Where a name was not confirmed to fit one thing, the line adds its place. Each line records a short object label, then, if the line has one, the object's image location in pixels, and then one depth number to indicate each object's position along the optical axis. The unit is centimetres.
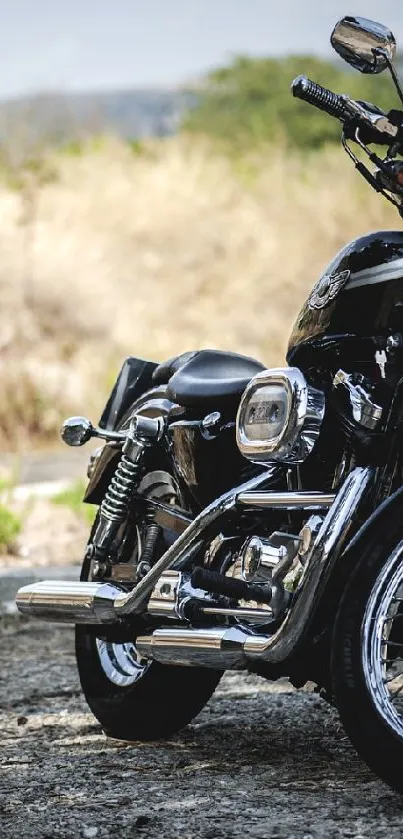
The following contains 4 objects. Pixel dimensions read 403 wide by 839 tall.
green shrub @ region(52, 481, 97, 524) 1856
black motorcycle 722
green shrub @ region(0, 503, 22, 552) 1773
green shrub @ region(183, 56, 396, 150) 7887
